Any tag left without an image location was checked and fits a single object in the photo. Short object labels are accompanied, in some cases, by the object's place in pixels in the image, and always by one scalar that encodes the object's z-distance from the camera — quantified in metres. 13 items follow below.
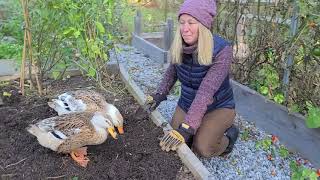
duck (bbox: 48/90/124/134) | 2.01
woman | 1.98
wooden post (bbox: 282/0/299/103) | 2.41
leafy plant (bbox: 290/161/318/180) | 1.49
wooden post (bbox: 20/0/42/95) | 2.35
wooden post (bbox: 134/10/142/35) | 4.82
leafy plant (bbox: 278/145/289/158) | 2.36
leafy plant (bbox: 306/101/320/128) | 2.08
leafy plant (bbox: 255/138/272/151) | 2.44
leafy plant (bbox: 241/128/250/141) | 2.56
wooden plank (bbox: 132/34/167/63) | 4.04
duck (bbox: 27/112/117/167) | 1.70
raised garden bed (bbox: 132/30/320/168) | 2.29
